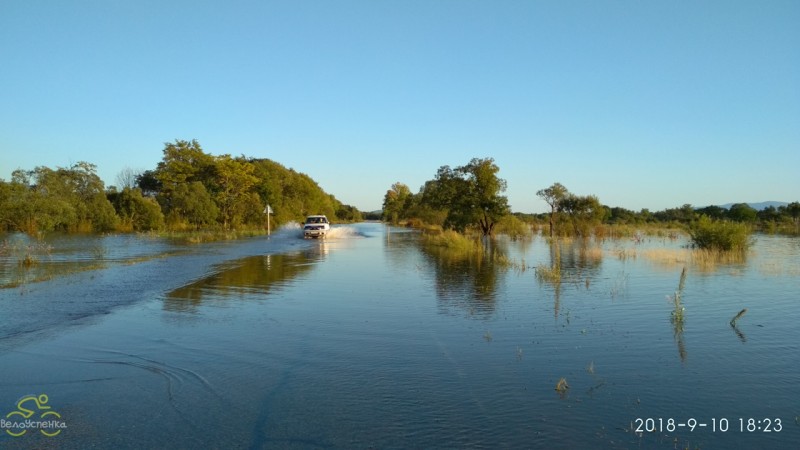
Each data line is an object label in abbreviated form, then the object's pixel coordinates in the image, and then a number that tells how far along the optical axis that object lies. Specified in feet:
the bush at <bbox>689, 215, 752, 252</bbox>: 88.79
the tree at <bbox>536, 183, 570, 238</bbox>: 154.92
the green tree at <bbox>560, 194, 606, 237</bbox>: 150.80
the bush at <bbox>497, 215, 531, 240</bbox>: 163.63
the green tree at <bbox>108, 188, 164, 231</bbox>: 172.86
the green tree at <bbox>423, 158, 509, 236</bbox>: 134.72
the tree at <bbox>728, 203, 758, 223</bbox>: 231.61
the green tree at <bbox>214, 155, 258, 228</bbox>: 198.70
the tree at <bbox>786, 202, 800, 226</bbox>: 225.76
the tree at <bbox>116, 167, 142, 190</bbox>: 256.21
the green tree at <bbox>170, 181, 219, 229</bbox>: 173.47
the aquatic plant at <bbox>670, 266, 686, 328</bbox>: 34.91
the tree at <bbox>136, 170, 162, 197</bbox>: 240.12
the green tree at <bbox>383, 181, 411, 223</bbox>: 392.00
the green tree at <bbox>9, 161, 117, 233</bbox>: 131.23
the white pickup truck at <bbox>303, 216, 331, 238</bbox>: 166.71
